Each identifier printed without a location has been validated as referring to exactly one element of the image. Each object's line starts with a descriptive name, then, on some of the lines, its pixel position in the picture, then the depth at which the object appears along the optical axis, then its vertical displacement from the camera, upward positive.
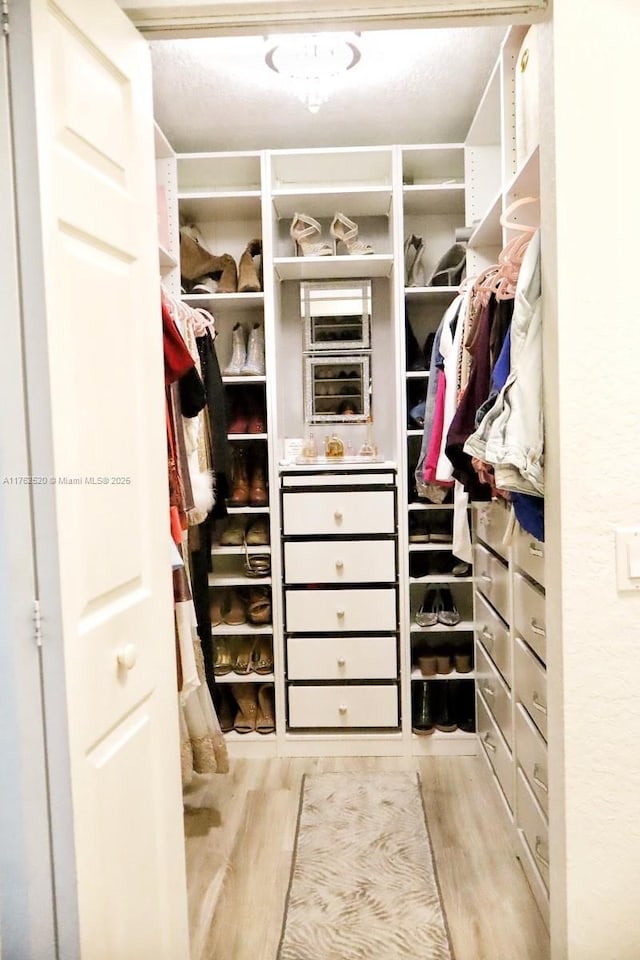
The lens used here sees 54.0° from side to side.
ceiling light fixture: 1.91 +1.18
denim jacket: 1.19 +0.05
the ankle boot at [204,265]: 2.58 +0.73
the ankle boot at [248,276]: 2.59 +0.67
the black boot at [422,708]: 2.62 -1.15
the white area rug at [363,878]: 1.59 -1.29
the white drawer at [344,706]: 2.60 -1.12
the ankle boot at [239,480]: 2.66 -0.17
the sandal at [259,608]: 2.63 -0.71
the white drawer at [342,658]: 2.59 -0.91
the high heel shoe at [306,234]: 2.61 +0.85
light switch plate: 1.11 -0.23
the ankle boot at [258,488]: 2.66 -0.21
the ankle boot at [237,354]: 2.63 +0.37
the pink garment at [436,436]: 2.30 -0.01
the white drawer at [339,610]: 2.59 -0.71
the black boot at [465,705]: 2.63 -1.16
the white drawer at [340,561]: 2.57 -0.51
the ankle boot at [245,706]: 2.67 -1.14
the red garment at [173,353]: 1.64 +0.23
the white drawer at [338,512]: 2.56 -0.31
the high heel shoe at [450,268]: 2.60 +0.69
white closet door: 0.92 -0.08
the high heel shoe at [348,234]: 2.64 +0.85
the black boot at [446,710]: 2.63 -1.17
